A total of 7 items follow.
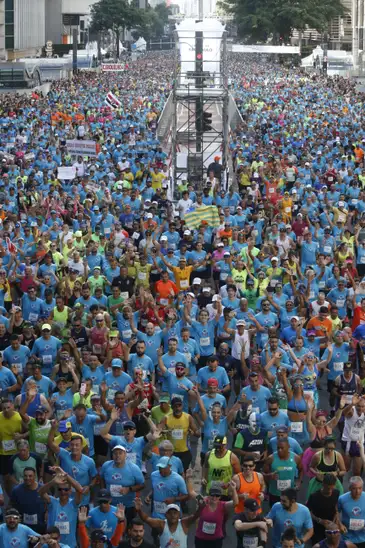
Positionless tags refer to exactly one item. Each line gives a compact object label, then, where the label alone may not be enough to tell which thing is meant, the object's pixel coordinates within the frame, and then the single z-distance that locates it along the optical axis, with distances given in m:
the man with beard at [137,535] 9.14
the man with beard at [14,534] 9.22
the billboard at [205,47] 31.08
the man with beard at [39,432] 11.38
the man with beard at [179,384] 12.33
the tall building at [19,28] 99.62
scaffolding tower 29.70
